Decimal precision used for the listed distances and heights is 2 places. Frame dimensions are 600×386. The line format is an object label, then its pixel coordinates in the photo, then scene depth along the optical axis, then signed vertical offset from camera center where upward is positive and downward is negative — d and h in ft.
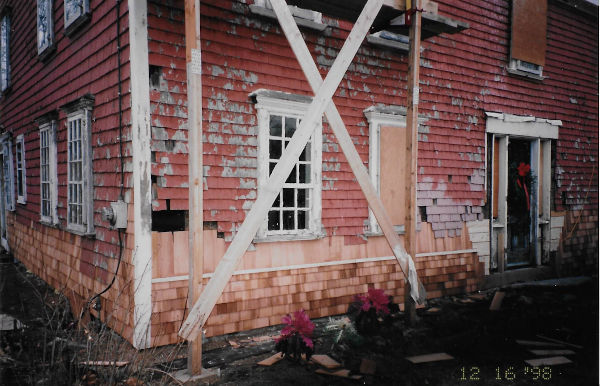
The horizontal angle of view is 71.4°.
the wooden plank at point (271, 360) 13.89 -6.07
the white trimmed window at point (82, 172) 18.28 +0.43
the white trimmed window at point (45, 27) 23.20 +8.99
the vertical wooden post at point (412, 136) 16.52 +1.79
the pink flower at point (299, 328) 13.64 -4.81
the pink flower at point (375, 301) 15.99 -4.65
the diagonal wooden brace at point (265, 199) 11.68 -0.53
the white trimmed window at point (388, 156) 20.58 +1.23
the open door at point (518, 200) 25.96 -1.30
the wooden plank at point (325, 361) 13.65 -6.03
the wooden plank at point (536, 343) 15.76 -6.21
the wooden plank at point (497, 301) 20.25 -5.96
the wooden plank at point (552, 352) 14.90 -6.18
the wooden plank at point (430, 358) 14.10 -6.07
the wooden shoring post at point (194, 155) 11.80 +0.74
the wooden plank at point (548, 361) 13.94 -6.14
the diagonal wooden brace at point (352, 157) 12.93 +0.82
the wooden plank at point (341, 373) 12.81 -6.00
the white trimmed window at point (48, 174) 22.38 +0.42
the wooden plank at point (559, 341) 15.70 -6.24
